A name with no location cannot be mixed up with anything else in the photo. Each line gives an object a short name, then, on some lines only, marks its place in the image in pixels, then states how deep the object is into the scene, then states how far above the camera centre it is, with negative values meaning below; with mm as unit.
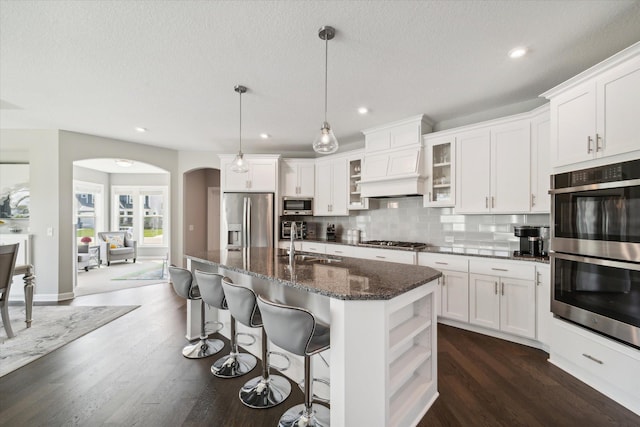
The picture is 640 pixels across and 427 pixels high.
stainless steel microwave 5258 +149
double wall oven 1904 -265
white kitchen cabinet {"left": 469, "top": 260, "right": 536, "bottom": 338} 2787 -870
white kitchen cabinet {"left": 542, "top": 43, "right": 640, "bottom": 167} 1925 +785
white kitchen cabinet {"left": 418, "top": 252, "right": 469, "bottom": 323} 3186 -836
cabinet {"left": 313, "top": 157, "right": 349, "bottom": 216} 4898 +481
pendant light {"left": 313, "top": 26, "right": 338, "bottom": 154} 2043 +618
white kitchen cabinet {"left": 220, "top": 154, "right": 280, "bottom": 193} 5184 +666
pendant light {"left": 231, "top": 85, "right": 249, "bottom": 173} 3314 +588
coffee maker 2943 -279
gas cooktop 3670 -443
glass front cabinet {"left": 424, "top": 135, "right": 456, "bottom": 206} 3693 +569
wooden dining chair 2809 -618
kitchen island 1465 -667
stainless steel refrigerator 5035 -110
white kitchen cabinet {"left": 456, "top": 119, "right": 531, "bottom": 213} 3045 +522
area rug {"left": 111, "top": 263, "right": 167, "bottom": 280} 5961 -1361
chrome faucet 2532 -348
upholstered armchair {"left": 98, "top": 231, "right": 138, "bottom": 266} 7238 -865
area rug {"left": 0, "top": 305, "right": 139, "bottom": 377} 2639 -1329
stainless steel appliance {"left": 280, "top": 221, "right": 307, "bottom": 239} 5223 -302
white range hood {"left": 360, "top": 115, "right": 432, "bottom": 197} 3801 +790
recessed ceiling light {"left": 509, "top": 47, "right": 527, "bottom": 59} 2256 +1327
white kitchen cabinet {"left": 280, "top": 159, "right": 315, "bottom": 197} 5305 +679
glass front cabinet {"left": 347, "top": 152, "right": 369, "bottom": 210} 4668 +542
